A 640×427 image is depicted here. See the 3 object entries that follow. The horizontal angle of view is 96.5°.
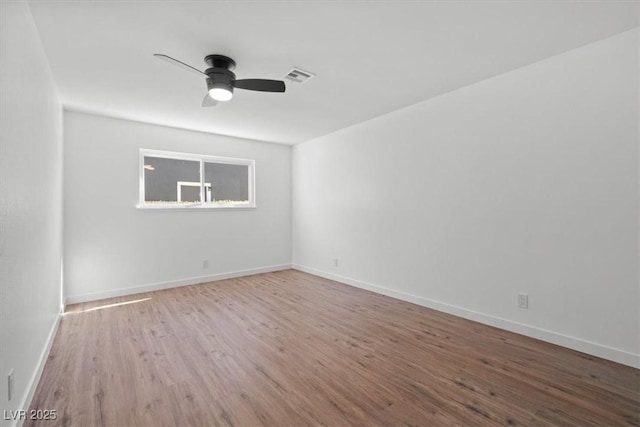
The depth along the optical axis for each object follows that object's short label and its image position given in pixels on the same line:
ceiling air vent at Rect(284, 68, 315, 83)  2.68
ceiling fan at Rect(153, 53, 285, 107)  2.38
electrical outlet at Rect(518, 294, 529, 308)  2.65
